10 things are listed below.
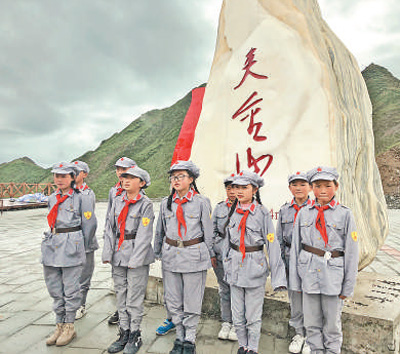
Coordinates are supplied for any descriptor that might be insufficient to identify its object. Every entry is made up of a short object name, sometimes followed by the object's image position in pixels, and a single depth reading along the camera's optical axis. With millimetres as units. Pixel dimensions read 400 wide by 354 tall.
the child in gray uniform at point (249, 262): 2006
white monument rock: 2873
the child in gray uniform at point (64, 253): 2320
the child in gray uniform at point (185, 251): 2182
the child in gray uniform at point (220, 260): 2396
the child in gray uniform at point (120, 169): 2626
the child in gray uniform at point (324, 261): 1804
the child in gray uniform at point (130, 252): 2246
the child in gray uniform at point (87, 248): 2599
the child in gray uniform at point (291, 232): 2229
